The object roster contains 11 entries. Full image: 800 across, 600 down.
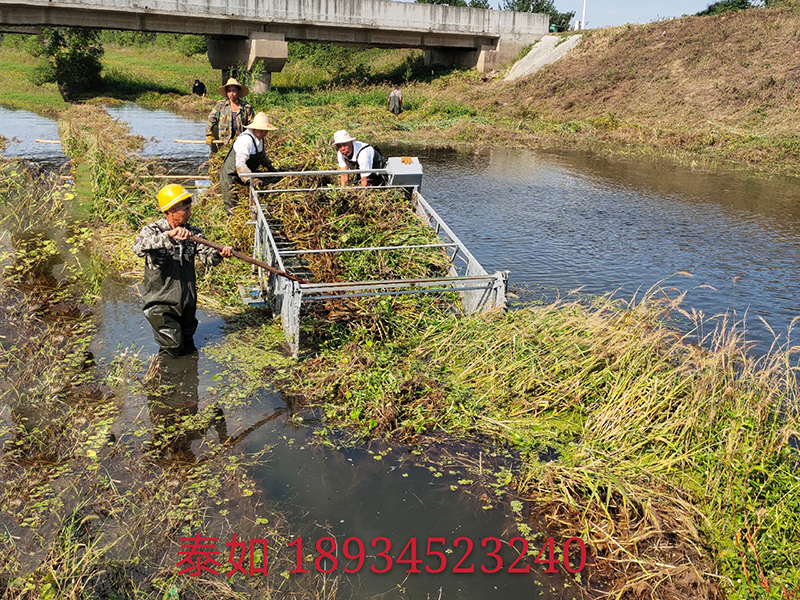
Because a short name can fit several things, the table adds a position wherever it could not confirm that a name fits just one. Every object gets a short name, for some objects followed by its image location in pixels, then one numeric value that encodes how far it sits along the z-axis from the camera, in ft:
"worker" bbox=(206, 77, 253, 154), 31.55
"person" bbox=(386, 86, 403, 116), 87.76
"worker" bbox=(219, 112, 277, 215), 26.27
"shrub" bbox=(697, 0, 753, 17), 124.16
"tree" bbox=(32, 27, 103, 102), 111.65
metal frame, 18.98
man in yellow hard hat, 17.71
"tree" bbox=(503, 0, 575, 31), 147.64
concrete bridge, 90.43
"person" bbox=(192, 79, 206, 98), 105.91
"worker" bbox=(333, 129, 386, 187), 27.30
